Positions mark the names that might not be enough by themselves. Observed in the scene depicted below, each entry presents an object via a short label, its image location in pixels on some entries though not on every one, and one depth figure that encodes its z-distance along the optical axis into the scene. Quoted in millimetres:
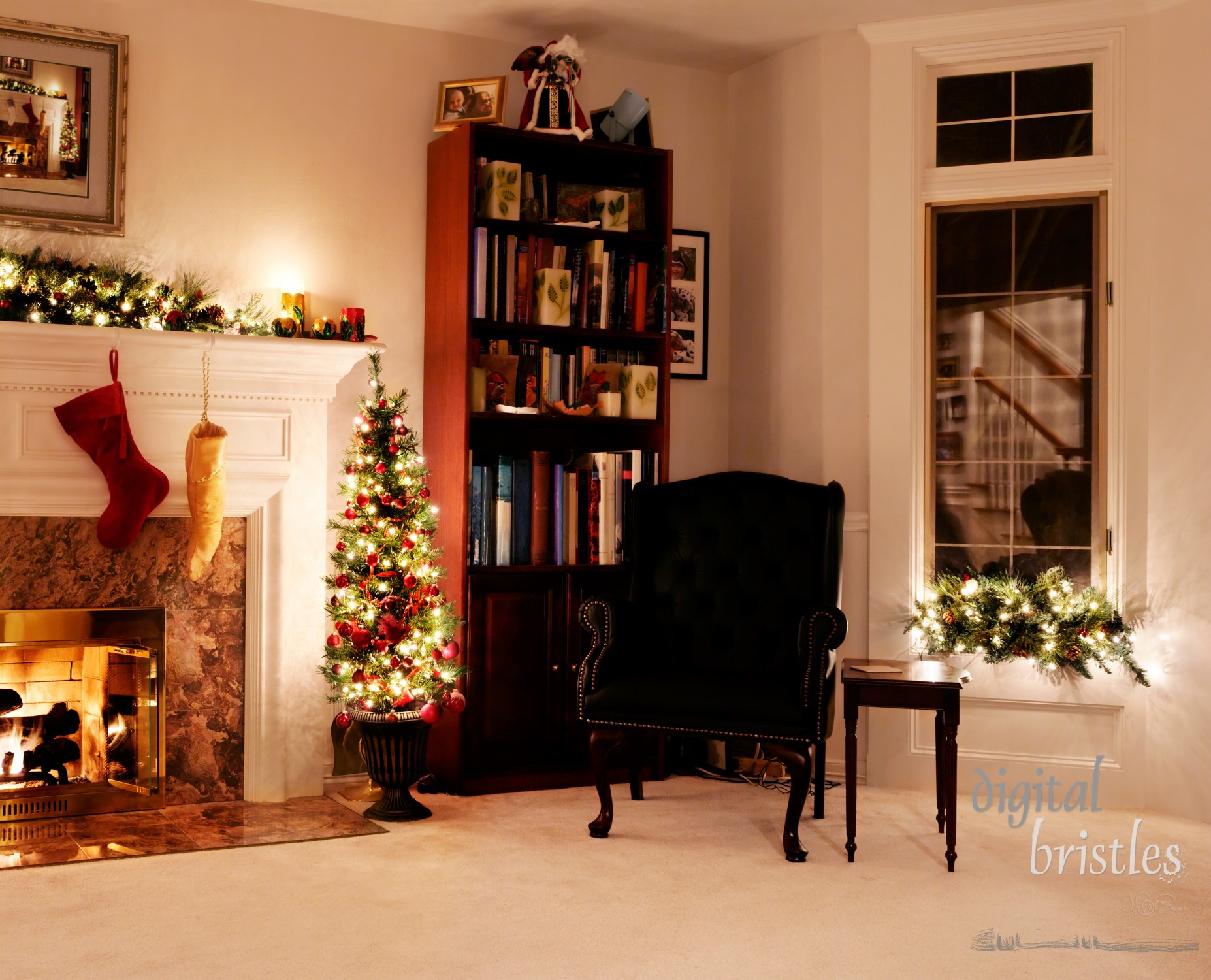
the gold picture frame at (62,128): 3662
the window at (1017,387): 4117
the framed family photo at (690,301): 4699
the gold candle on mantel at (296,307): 3893
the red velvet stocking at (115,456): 3527
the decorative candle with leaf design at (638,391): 4270
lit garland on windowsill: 3943
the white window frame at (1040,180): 4035
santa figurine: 4125
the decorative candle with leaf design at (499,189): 4074
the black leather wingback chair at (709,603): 3482
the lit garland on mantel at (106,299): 3477
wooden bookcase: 3990
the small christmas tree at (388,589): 3639
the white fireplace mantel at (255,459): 3523
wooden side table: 3230
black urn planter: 3627
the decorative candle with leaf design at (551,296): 4129
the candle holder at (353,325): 3918
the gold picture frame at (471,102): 4066
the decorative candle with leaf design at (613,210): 4277
